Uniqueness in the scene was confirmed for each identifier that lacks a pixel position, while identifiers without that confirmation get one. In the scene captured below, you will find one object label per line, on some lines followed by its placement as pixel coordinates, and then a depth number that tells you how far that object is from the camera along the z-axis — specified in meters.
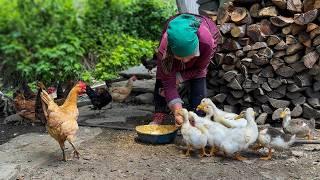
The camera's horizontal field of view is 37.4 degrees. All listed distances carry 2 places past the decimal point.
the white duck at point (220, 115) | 4.34
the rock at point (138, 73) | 7.62
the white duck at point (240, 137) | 4.14
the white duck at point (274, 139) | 4.20
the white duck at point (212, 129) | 4.22
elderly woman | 4.23
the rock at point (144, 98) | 6.59
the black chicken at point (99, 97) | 6.00
